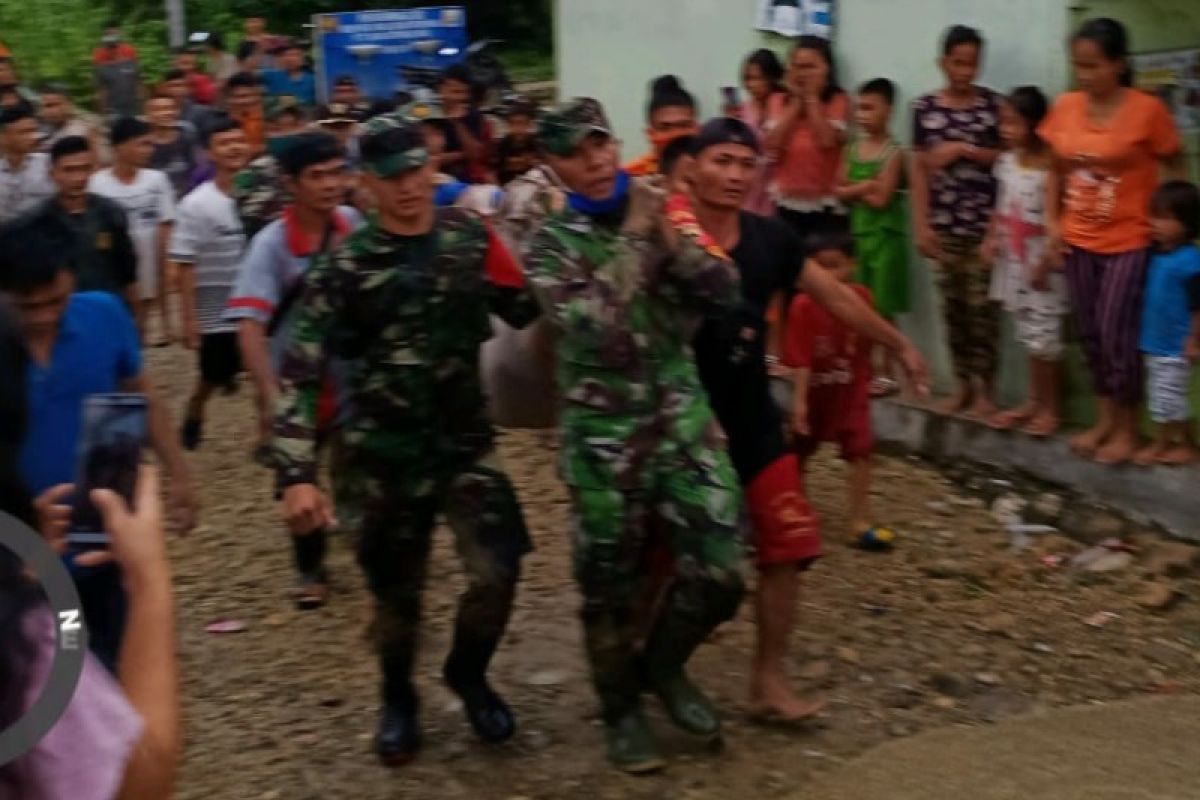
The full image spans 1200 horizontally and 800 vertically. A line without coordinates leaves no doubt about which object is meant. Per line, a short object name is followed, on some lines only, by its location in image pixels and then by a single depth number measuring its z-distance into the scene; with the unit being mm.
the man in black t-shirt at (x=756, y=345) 4938
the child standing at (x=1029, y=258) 7254
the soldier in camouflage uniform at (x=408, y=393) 4840
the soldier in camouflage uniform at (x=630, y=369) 4691
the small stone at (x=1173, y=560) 6504
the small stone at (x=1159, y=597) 6316
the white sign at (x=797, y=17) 9030
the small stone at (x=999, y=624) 6121
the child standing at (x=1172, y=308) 6547
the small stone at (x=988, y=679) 5688
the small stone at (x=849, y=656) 5855
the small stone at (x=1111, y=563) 6641
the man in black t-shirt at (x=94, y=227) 6340
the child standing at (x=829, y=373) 6531
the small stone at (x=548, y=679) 5730
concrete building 7371
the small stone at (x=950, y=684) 5621
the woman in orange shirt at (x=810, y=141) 8500
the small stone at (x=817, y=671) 5719
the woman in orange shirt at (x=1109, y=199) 6711
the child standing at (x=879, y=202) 8219
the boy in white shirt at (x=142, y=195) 9328
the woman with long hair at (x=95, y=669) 1959
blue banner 16094
